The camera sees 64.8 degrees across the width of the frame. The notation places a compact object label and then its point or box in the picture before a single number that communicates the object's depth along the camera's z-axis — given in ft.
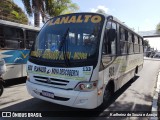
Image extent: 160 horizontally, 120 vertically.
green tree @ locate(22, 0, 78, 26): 43.00
